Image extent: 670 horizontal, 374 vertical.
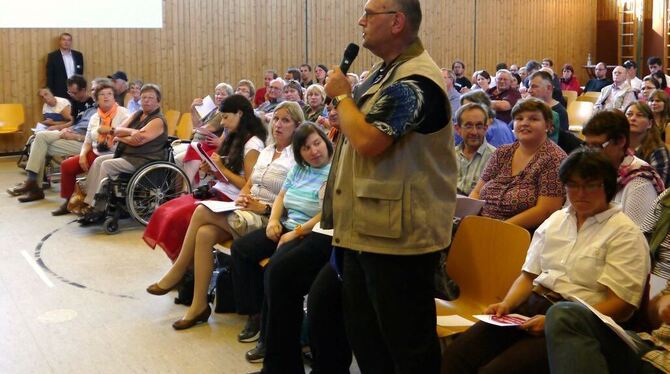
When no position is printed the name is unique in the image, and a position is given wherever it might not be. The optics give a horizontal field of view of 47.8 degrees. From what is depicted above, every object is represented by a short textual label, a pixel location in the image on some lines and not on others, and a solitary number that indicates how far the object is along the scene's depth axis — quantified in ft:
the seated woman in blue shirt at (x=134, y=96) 27.71
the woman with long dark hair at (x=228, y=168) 13.69
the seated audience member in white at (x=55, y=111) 27.68
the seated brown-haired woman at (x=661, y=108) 16.10
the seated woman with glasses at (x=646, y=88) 25.00
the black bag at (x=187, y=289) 13.46
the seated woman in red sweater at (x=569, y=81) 41.63
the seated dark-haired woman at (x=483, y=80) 30.01
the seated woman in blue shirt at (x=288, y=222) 11.43
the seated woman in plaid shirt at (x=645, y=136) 11.91
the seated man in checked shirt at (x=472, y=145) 12.42
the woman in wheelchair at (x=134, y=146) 19.01
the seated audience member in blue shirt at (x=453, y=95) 24.14
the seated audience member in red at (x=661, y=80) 33.15
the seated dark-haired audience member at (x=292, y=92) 23.17
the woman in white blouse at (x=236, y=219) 12.32
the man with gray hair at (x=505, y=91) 21.94
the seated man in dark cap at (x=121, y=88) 30.73
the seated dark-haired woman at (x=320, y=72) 35.47
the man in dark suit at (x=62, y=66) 33.50
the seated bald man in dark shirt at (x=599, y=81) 38.55
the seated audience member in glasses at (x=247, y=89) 24.77
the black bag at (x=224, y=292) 12.67
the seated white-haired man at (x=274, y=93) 24.50
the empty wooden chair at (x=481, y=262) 8.82
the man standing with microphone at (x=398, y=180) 6.20
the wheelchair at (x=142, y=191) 18.93
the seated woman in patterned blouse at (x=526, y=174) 10.18
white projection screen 33.22
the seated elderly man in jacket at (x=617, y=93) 26.40
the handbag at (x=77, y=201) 20.35
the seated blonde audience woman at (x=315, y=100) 20.27
